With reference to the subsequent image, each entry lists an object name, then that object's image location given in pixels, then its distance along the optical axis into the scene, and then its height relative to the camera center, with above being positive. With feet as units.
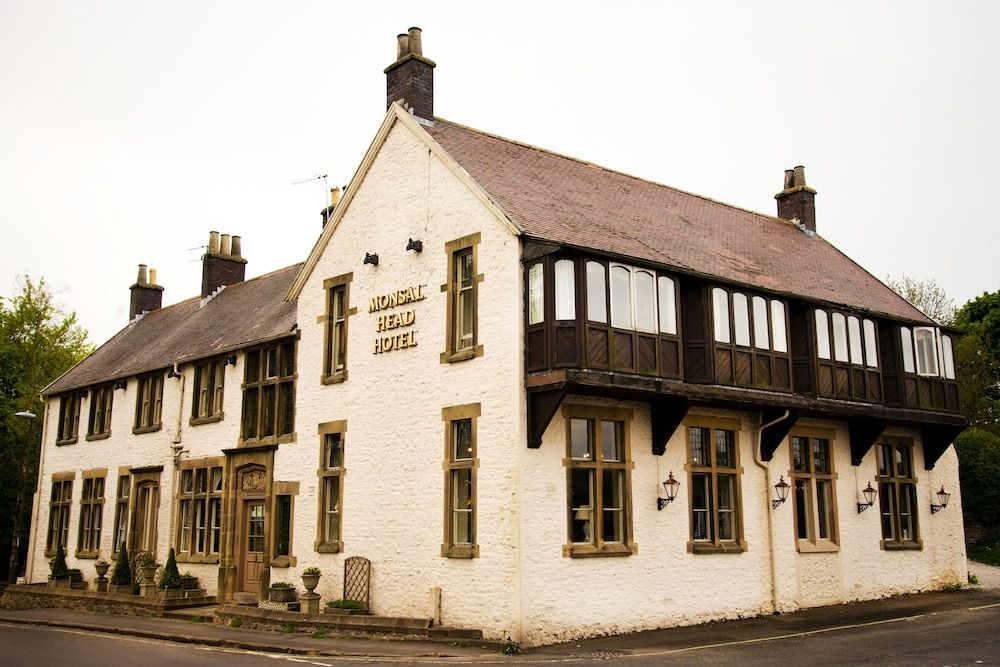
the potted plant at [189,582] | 81.25 -3.40
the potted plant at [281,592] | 66.85 -3.49
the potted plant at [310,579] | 65.59 -2.52
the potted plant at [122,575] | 85.77 -3.06
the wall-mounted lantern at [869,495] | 74.15 +3.63
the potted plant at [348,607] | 61.72 -4.17
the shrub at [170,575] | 79.00 -2.75
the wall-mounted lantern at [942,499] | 80.64 +3.57
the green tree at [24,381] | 126.52 +21.58
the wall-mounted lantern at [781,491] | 66.69 +3.55
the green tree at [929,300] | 146.92 +37.13
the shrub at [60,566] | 94.58 -2.40
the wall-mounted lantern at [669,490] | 59.67 +3.25
